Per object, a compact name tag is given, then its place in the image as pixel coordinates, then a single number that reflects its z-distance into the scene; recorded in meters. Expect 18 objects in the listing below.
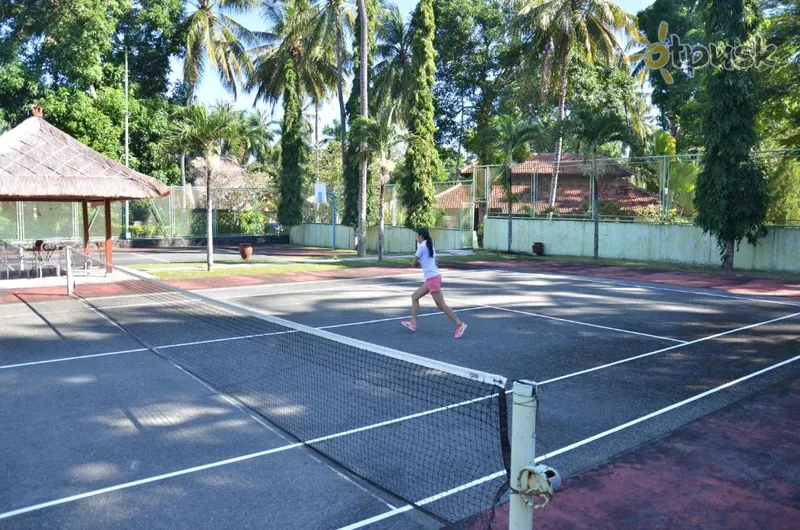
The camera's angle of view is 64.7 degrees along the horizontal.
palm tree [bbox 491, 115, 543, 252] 28.33
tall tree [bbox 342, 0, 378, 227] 32.91
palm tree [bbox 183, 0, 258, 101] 39.06
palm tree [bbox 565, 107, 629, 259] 26.11
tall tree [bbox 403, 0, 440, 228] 29.30
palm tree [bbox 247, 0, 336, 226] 36.91
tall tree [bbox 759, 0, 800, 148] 21.41
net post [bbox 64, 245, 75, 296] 16.08
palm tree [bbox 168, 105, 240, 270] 21.00
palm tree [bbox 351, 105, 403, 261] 25.05
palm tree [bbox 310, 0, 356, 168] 29.22
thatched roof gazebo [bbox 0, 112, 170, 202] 18.92
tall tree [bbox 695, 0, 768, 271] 21.27
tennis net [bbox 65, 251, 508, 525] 5.39
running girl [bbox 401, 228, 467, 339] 11.20
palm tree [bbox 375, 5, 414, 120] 35.59
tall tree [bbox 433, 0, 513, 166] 46.84
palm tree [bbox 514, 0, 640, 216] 31.97
